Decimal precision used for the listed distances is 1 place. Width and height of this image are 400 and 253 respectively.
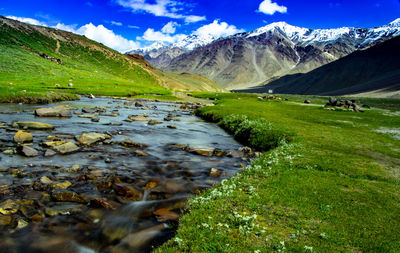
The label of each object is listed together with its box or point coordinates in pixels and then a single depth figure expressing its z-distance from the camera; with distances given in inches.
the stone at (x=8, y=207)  410.2
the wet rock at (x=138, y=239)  361.7
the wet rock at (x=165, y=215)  437.4
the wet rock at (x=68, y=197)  469.1
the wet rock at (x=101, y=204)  461.3
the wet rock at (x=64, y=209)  429.3
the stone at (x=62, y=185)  509.4
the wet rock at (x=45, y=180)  522.8
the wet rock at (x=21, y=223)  382.8
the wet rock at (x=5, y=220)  385.3
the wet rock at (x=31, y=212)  408.8
